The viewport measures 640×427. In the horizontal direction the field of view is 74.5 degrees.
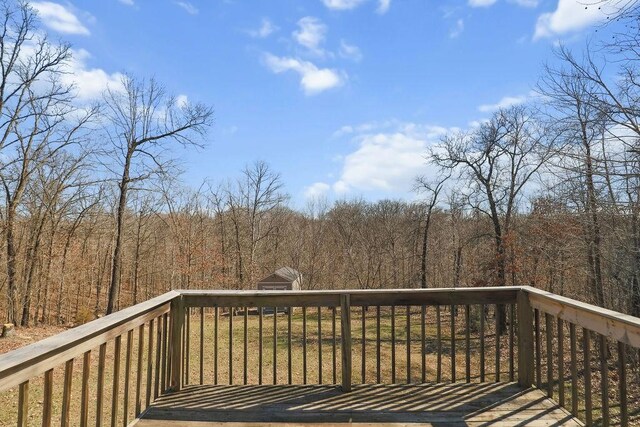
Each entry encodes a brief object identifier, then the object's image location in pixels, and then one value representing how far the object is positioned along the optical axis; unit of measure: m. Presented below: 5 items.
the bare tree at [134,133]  13.76
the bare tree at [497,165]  14.02
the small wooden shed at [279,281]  20.55
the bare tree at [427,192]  19.42
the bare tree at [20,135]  11.91
